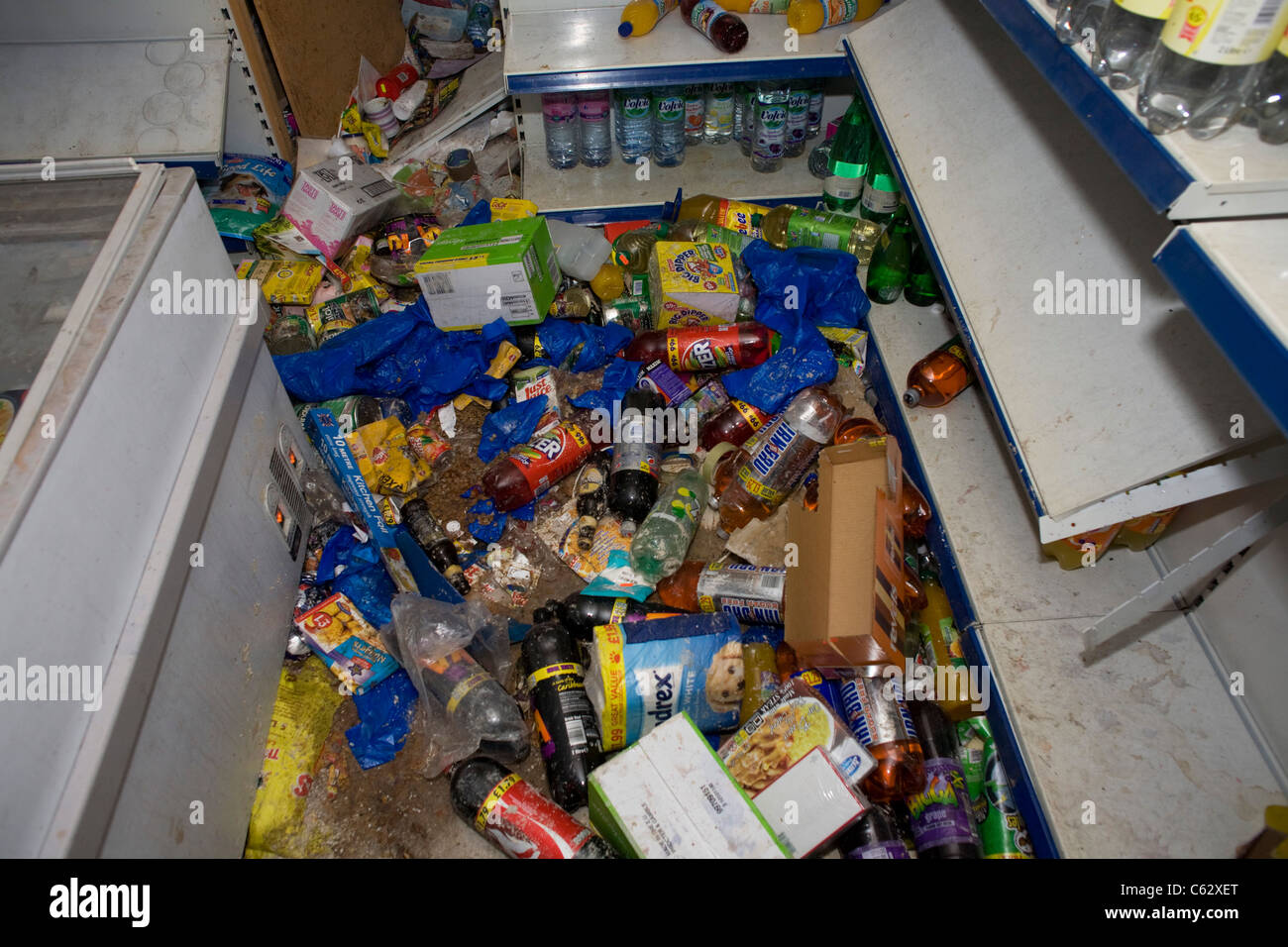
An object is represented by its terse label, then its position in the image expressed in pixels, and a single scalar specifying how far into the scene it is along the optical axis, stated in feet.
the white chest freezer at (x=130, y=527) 4.49
